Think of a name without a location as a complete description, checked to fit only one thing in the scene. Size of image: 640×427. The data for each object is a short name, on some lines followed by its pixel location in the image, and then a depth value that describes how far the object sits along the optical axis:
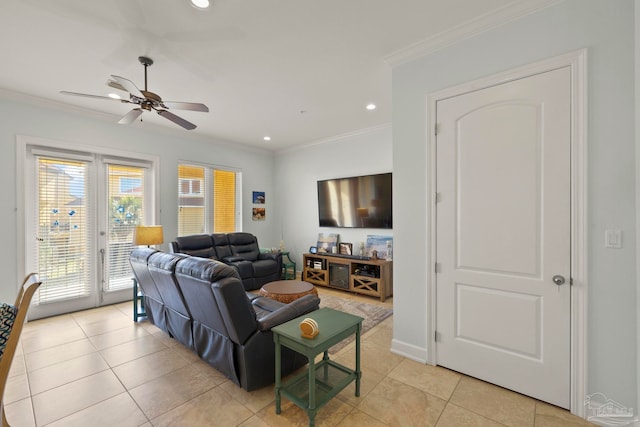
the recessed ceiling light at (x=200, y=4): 1.96
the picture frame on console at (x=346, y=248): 5.27
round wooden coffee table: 3.37
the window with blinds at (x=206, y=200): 5.20
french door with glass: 3.70
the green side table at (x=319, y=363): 1.76
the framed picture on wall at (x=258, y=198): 6.29
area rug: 3.58
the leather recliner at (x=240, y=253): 4.85
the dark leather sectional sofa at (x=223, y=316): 2.01
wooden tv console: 4.48
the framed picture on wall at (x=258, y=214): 6.28
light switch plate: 1.76
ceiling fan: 2.32
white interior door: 1.96
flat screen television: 4.83
